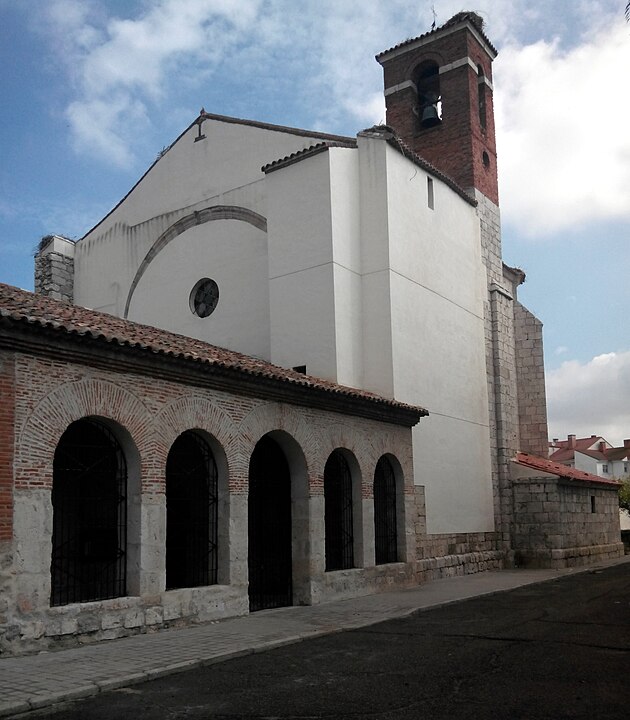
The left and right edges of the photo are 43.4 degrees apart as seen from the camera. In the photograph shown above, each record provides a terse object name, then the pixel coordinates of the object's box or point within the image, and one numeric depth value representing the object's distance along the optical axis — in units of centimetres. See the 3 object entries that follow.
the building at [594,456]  6956
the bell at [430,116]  2103
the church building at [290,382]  929
